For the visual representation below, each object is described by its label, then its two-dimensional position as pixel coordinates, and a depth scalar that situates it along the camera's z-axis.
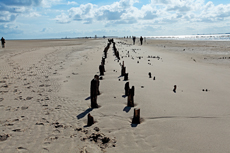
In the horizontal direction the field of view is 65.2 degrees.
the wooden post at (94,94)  5.19
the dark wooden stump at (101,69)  9.40
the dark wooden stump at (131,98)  5.36
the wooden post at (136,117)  4.33
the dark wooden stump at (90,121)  4.36
